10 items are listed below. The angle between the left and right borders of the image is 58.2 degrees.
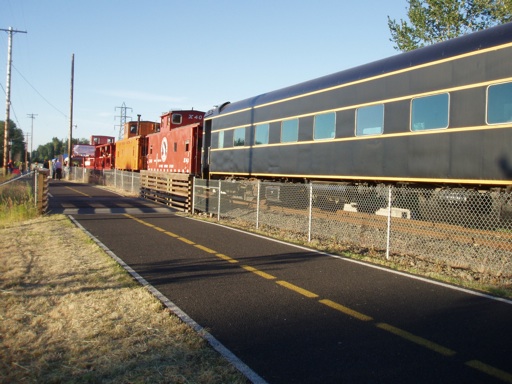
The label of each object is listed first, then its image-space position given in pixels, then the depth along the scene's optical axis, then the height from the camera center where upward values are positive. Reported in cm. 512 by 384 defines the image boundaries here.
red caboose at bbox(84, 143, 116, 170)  3987 +126
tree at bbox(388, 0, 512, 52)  2098 +794
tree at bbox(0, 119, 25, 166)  9461 +550
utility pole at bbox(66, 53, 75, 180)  3984 +525
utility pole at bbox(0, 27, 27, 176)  2864 +385
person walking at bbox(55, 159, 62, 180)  4547 -19
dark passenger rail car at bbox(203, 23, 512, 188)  828 +140
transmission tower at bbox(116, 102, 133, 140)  7919 +942
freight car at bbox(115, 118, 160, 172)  2958 +178
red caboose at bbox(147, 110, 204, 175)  2045 +144
